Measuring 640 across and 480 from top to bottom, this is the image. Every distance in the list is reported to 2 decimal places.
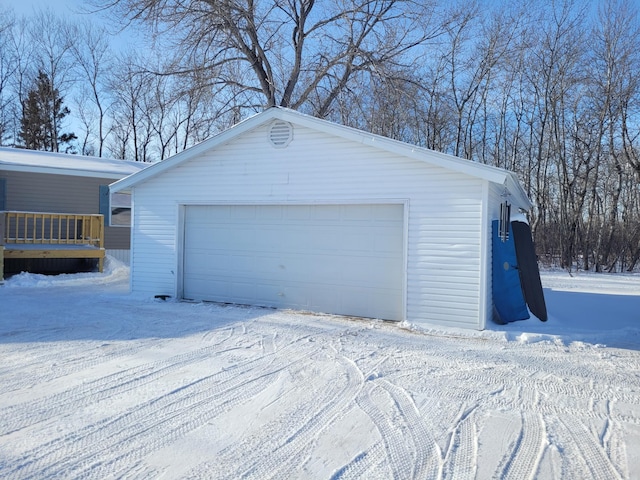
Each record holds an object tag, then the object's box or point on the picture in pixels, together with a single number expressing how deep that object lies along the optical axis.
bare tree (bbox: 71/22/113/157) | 28.77
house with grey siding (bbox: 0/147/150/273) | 12.81
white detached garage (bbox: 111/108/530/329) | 7.11
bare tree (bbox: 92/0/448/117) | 17.06
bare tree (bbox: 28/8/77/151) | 27.97
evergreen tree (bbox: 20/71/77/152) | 27.42
